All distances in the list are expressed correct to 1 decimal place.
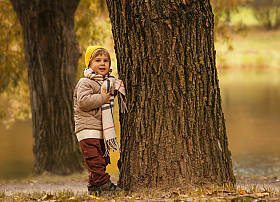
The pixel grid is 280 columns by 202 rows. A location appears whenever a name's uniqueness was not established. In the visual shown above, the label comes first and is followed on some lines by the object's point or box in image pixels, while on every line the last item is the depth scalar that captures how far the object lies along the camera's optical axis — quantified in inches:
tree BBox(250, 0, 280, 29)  3727.9
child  299.9
